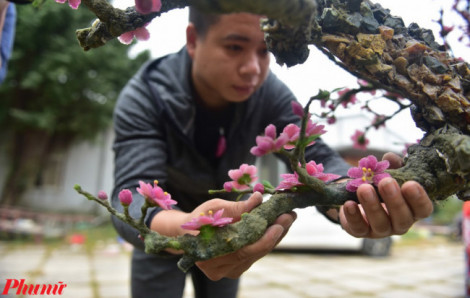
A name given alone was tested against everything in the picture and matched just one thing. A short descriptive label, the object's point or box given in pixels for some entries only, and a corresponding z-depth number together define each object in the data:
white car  5.59
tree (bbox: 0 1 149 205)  7.70
